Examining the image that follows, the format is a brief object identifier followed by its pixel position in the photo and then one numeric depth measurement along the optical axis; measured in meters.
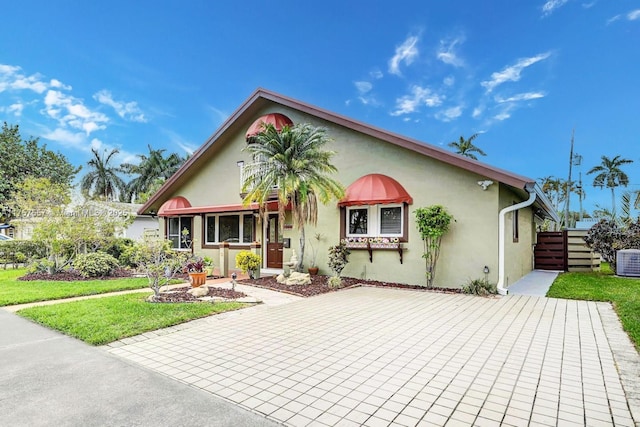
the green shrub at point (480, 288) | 10.39
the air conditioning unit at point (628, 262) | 13.84
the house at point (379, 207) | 10.84
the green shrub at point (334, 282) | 11.66
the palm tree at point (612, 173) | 40.66
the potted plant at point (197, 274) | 10.98
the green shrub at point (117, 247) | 18.69
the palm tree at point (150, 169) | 44.34
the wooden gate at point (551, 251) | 17.78
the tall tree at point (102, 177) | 44.25
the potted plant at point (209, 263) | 14.32
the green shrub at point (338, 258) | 12.30
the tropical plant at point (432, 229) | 10.86
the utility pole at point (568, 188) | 33.80
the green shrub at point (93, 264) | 13.72
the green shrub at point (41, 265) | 13.99
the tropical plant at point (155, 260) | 9.39
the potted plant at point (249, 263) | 13.41
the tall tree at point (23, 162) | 31.25
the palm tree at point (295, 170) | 11.77
